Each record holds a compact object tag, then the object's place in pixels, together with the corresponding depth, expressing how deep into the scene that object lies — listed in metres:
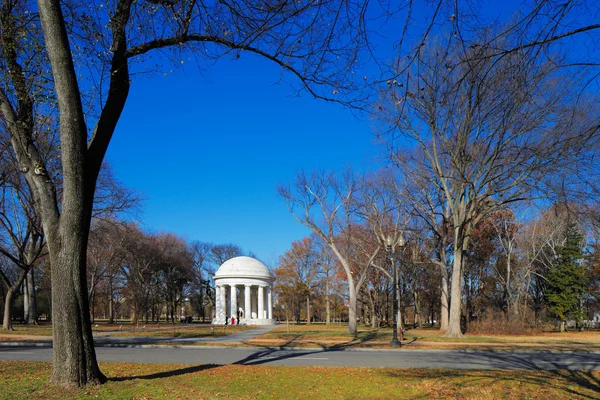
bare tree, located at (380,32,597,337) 19.27
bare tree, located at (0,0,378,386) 7.55
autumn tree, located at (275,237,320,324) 61.34
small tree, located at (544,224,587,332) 42.84
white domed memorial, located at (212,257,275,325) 53.16
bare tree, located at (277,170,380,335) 30.04
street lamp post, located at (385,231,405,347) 20.64
